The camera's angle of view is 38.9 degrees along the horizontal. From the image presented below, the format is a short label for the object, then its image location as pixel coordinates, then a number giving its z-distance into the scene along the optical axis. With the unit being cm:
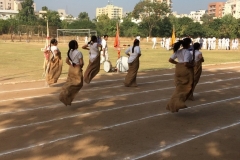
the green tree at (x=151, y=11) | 7431
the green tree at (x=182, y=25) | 6738
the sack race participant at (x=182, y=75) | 800
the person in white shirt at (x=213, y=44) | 4097
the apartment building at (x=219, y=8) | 19462
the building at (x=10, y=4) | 18319
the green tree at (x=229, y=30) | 6097
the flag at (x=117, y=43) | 1653
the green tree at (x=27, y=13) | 9031
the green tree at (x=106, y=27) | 7119
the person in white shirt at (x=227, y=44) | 4191
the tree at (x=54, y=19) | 7844
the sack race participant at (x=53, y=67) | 1183
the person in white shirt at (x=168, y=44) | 3940
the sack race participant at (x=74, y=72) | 884
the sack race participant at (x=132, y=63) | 1198
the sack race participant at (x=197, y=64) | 1005
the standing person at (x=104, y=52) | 1797
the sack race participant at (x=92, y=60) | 1188
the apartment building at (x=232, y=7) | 15050
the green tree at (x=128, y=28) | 7072
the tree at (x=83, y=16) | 10721
